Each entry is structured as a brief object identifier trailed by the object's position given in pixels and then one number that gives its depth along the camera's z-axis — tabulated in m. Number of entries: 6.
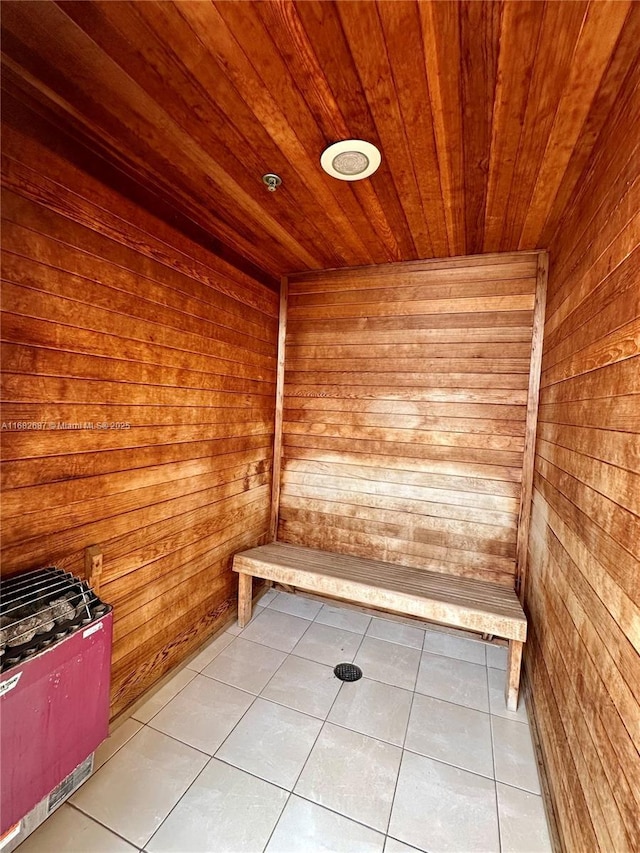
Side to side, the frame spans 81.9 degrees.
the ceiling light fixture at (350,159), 1.44
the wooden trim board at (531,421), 2.29
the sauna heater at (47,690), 1.05
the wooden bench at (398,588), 1.94
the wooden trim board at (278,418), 2.96
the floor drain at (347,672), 2.11
